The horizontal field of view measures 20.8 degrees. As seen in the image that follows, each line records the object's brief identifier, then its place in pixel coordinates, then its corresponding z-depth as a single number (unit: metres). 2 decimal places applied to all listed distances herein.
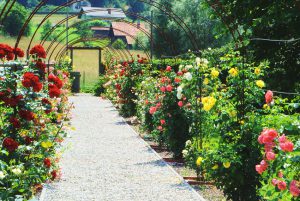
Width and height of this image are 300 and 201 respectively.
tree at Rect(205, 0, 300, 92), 16.47
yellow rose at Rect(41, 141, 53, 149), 8.79
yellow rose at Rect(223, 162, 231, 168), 8.39
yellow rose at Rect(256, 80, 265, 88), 8.70
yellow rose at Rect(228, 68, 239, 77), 9.09
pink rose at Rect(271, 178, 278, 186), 5.50
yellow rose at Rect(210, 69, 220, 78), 10.07
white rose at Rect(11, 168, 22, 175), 6.46
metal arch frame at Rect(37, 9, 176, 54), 22.42
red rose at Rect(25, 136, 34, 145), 8.86
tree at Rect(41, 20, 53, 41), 81.36
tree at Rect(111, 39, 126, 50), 62.32
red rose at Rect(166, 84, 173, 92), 13.91
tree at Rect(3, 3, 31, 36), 67.63
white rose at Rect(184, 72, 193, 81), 11.78
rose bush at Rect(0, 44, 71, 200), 8.54
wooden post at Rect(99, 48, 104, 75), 49.38
